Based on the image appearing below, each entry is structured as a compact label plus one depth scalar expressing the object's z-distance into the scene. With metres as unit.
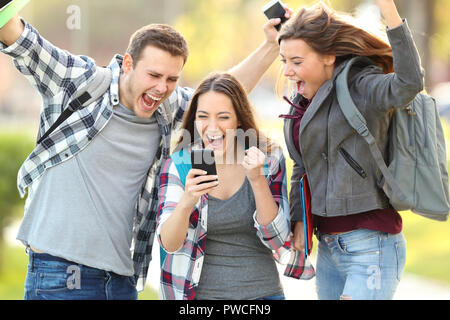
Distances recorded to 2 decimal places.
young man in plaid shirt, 6.35
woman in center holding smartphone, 6.03
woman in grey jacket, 5.79
